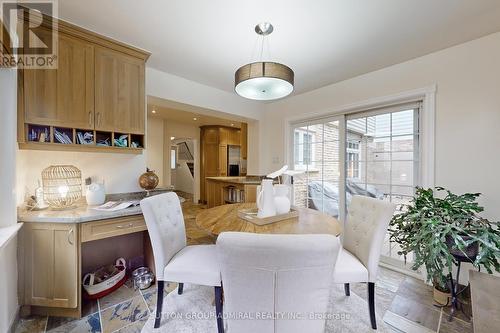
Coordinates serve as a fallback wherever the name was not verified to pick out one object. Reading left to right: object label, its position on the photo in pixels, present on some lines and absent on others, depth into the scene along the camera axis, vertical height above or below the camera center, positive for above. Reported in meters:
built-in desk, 1.60 -0.75
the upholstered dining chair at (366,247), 1.50 -0.64
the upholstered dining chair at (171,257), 1.48 -0.74
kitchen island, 3.84 -0.53
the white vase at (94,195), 1.98 -0.29
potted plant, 1.54 -0.54
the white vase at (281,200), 1.80 -0.30
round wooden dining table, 1.49 -0.47
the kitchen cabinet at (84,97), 1.73 +0.62
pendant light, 1.51 +0.68
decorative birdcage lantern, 1.78 -0.19
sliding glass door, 2.51 +0.11
